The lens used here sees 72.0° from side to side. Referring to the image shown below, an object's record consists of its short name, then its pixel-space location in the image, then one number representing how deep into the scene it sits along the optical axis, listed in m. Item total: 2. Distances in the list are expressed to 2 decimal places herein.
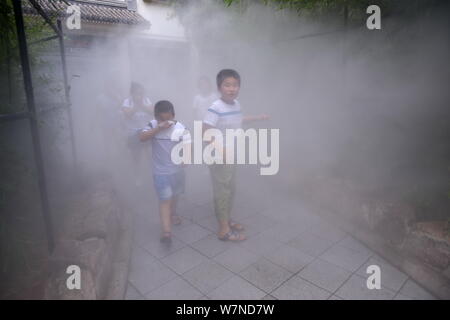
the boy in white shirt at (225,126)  3.02
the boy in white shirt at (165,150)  3.18
